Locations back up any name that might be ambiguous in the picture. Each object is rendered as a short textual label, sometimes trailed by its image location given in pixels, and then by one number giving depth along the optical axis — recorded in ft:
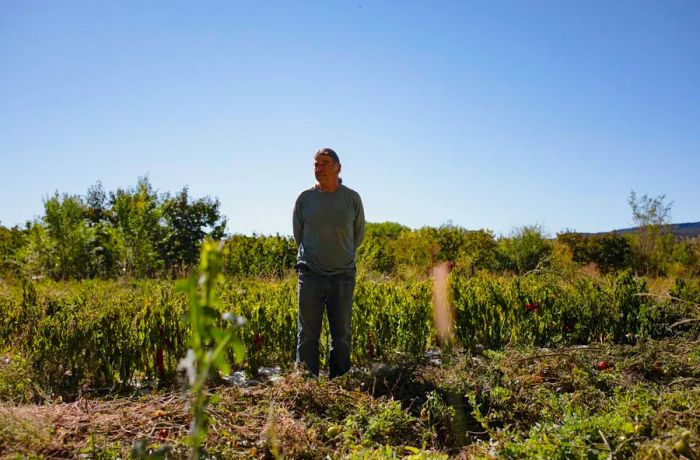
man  14.93
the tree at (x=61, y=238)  44.70
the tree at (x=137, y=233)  44.86
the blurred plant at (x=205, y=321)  2.52
